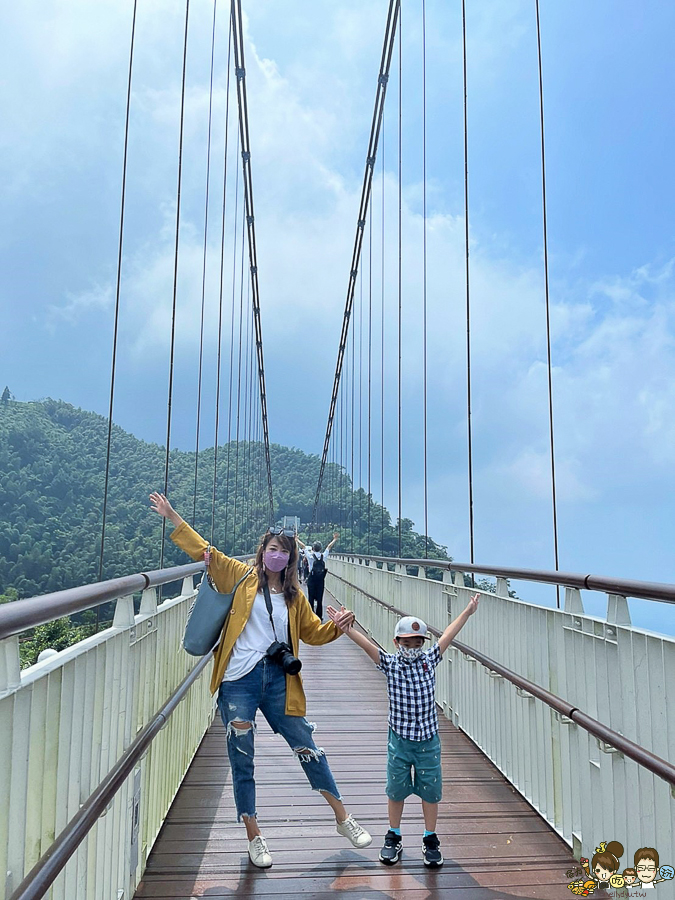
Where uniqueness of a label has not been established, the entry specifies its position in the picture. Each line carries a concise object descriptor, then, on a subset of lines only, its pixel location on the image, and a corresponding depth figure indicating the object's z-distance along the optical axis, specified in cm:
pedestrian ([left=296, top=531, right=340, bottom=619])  1059
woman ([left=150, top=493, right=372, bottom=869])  269
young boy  267
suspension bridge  160
